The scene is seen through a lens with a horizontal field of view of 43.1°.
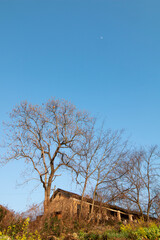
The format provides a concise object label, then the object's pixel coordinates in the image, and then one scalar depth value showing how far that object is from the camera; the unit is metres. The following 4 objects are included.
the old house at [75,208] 16.21
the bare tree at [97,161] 20.14
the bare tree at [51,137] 20.47
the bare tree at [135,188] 22.08
